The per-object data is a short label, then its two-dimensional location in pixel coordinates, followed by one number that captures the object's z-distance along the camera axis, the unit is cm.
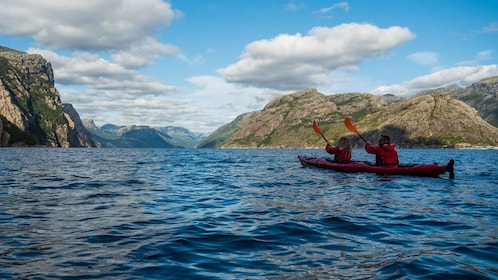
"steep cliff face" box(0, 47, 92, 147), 17518
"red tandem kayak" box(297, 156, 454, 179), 2592
